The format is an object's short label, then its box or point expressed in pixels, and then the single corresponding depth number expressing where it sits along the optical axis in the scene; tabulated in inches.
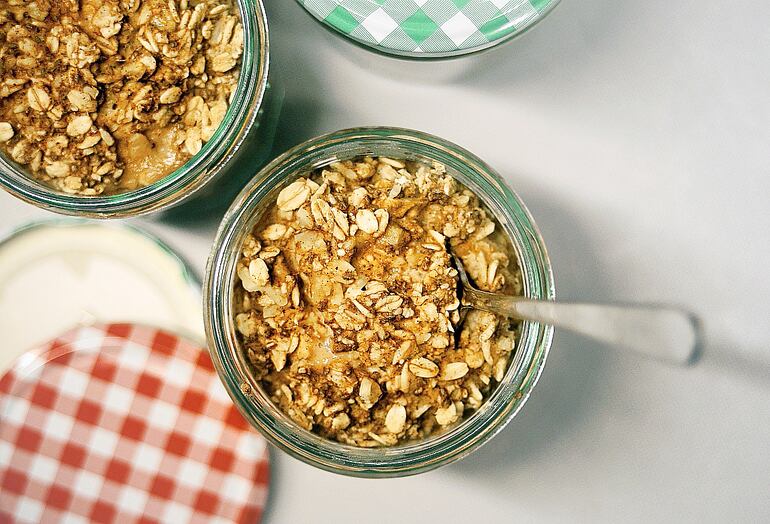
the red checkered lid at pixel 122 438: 13.6
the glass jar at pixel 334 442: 12.1
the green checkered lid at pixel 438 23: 12.6
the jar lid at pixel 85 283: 13.6
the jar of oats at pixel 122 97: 12.1
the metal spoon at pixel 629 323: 9.3
